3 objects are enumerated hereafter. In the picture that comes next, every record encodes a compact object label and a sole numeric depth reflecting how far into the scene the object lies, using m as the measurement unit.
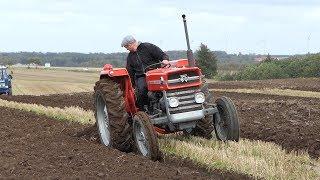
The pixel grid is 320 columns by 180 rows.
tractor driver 13.08
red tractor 12.07
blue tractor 47.23
